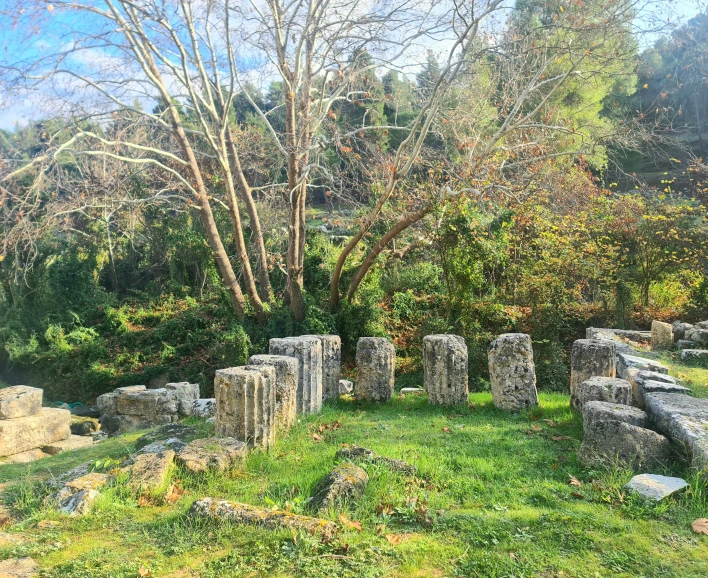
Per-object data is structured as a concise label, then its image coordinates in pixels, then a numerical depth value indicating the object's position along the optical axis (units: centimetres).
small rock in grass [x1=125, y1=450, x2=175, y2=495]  510
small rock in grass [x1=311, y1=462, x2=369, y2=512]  455
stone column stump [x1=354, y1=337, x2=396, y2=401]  933
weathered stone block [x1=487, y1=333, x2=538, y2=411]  820
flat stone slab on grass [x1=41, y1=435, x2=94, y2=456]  1048
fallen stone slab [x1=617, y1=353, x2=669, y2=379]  780
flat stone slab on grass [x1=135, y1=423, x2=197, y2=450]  698
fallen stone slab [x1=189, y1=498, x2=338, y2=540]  403
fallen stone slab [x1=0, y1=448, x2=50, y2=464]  959
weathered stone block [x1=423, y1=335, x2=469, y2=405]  873
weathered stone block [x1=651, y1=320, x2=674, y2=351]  1041
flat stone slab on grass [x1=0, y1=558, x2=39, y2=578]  369
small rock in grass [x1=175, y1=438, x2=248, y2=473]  555
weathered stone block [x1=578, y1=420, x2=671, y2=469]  531
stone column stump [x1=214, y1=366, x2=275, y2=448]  654
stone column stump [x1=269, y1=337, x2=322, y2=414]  862
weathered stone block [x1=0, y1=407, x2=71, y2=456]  1010
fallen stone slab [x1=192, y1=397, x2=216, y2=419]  1063
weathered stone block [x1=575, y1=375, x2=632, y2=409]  674
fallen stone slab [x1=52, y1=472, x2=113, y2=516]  475
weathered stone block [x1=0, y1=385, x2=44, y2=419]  1038
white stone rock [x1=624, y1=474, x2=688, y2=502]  452
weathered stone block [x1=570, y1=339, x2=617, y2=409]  808
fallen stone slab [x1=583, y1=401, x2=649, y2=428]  567
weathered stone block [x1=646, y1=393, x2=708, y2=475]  497
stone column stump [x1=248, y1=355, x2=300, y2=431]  736
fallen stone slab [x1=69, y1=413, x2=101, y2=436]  1228
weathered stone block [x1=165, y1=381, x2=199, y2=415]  1284
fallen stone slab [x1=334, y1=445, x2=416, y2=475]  534
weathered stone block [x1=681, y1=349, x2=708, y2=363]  891
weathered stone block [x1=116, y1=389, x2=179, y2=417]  1259
